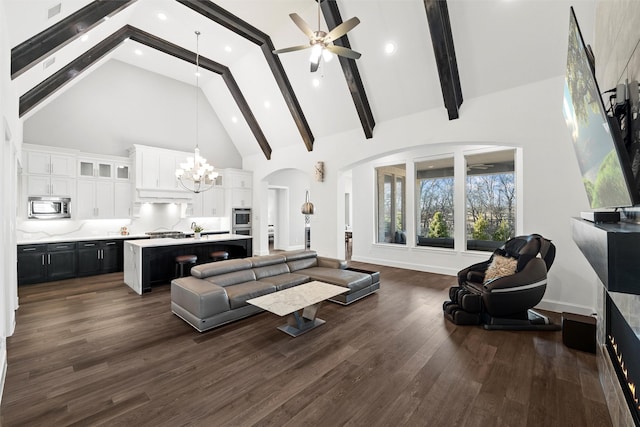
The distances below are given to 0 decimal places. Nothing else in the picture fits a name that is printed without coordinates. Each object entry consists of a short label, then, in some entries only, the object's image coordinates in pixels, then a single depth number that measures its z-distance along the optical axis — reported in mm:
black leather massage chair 3283
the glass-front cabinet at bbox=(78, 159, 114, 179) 6168
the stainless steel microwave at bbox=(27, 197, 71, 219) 5543
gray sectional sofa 3307
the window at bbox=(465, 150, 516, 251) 5809
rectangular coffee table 2995
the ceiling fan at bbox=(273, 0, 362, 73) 3242
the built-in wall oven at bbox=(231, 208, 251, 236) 8953
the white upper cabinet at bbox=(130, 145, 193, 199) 6797
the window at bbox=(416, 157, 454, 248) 6531
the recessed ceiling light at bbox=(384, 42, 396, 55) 4663
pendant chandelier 5388
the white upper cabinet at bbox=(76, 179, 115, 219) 6146
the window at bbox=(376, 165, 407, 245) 7410
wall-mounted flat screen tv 1361
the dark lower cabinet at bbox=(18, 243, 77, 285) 5254
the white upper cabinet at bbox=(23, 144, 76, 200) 5457
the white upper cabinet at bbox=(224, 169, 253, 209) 8852
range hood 6855
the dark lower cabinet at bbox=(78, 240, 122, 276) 5934
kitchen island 4789
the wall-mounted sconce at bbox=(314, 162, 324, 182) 7250
